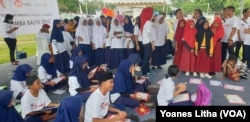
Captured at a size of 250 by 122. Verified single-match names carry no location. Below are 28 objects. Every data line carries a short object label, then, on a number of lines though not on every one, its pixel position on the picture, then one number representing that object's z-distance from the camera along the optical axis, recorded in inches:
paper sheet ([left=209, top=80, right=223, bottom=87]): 188.1
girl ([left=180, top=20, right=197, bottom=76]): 197.9
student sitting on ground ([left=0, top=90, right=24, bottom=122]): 96.3
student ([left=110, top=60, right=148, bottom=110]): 138.1
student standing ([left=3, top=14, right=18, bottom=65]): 228.5
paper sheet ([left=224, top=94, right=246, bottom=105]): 155.2
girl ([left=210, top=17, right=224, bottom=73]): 195.0
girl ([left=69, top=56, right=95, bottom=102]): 150.1
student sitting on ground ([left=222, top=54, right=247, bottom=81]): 196.9
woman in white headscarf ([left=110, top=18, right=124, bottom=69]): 221.9
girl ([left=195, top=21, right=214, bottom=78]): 194.1
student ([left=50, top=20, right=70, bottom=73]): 213.0
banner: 231.8
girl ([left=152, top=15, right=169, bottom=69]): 216.2
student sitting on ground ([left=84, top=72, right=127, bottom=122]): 101.3
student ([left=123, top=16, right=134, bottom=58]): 227.7
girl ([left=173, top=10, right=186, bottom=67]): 208.1
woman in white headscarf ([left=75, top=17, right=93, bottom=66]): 227.3
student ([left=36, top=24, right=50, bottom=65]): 223.8
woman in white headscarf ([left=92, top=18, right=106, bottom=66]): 229.6
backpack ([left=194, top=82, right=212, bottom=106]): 130.2
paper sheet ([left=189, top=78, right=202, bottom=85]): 192.2
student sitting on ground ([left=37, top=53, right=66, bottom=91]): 175.9
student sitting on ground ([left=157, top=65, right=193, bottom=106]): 127.9
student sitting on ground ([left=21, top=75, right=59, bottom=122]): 116.1
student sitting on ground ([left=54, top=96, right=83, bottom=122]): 90.4
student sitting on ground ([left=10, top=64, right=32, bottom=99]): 148.5
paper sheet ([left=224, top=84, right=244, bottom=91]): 178.4
